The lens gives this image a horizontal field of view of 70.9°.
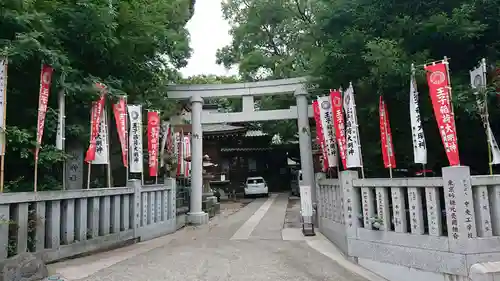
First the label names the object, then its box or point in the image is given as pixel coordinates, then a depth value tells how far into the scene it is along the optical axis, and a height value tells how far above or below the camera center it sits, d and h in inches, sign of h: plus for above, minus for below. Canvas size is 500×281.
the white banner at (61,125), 265.9 +43.0
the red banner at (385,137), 260.7 +23.6
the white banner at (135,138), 352.8 +40.8
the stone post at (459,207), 183.5 -21.8
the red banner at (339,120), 303.7 +44.6
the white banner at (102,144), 314.3 +32.2
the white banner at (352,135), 273.5 +27.9
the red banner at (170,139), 466.5 +52.3
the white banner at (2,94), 215.2 +56.2
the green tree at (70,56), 233.0 +103.3
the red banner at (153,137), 387.9 +45.3
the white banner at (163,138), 443.8 +50.0
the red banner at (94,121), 297.7 +50.7
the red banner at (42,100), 240.1 +57.1
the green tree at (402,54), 233.5 +85.0
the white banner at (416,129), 225.0 +24.7
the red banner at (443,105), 200.4 +35.9
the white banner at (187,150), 568.5 +42.8
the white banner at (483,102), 209.8 +37.5
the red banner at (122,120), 331.9 +56.9
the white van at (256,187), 884.6 -32.7
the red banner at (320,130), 359.1 +42.7
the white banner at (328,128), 345.4 +42.5
